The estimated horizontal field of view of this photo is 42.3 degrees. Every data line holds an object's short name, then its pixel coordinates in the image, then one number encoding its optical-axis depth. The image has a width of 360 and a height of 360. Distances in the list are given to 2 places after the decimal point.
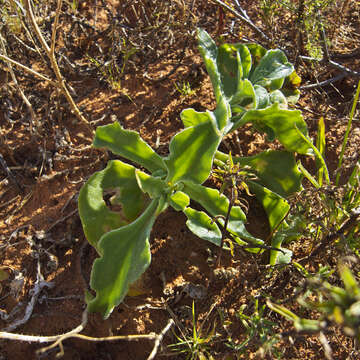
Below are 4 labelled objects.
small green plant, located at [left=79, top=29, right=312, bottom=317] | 0.39
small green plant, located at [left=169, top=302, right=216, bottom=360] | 0.37
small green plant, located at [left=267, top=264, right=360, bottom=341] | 0.24
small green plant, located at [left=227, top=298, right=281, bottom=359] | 0.33
